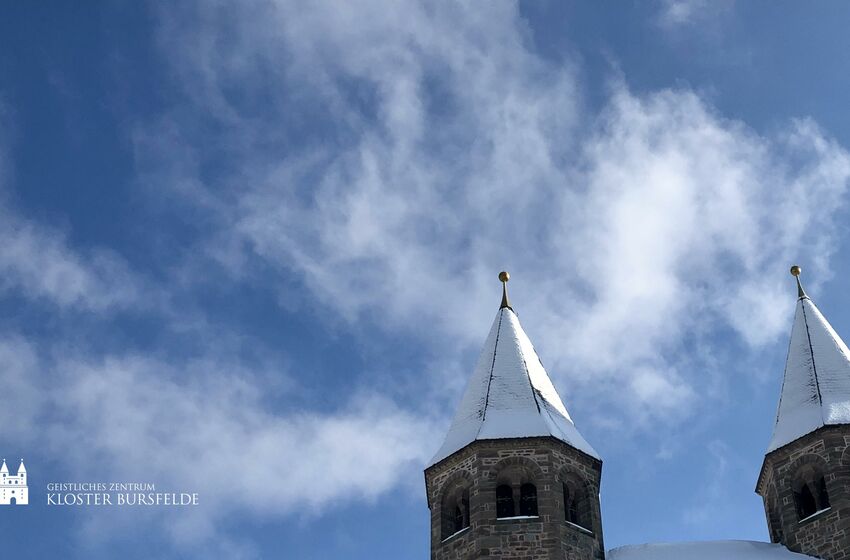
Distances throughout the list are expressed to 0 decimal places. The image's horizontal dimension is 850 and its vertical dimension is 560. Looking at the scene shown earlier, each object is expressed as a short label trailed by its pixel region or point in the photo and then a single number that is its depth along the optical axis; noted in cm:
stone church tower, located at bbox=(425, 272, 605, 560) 2880
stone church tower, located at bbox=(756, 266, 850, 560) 2977
